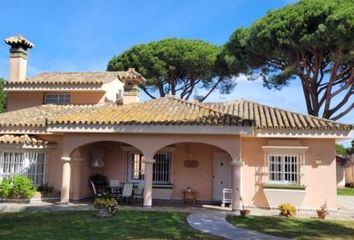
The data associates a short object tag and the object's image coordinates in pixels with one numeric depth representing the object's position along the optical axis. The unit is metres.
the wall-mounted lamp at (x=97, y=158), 20.20
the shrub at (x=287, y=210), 15.93
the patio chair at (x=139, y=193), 19.58
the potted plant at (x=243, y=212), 14.94
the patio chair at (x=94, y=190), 19.62
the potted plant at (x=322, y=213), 15.70
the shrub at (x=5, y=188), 18.69
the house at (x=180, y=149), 17.28
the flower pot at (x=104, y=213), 14.20
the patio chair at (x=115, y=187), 18.94
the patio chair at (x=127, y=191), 18.44
